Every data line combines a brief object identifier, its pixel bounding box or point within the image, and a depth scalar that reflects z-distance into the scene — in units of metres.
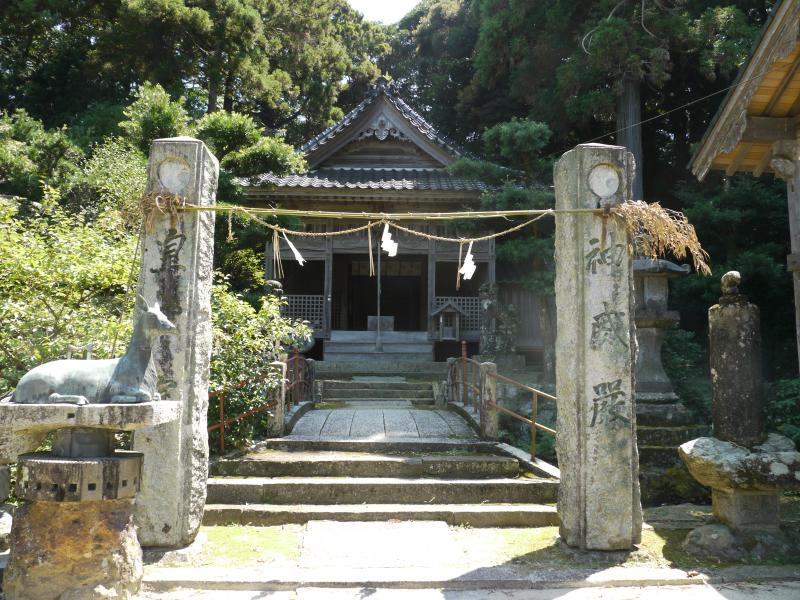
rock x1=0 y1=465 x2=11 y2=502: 5.00
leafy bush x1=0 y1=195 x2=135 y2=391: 6.21
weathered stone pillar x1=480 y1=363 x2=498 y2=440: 7.75
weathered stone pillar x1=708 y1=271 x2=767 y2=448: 4.93
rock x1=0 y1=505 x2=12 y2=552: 4.63
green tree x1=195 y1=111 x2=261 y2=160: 13.03
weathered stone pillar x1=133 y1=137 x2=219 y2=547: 4.55
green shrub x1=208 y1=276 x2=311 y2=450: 6.92
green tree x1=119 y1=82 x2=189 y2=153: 12.98
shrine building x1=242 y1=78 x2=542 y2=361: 15.34
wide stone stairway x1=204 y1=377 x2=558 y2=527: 5.67
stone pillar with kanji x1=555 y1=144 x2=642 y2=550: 4.65
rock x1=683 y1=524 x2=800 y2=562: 4.70
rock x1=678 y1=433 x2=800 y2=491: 4.61
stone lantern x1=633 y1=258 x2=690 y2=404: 8.73
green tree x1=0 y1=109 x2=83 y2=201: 14.37
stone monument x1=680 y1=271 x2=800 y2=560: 4.69
